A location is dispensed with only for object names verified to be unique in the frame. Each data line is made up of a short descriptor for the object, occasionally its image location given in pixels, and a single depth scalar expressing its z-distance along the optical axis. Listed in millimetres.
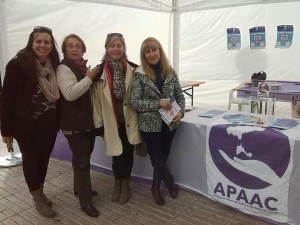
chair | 3818
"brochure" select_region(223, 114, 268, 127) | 2256
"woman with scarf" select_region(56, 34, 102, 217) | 2033
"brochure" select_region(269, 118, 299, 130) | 2148
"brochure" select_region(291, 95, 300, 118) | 2432
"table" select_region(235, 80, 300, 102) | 3391
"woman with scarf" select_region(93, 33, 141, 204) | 2158
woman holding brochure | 2188
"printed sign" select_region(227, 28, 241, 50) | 5164
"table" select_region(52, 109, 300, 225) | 2107
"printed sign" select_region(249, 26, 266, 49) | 4801
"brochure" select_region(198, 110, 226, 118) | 2551
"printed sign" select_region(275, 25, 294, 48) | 4672
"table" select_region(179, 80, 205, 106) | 4676
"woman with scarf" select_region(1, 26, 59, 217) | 1999
